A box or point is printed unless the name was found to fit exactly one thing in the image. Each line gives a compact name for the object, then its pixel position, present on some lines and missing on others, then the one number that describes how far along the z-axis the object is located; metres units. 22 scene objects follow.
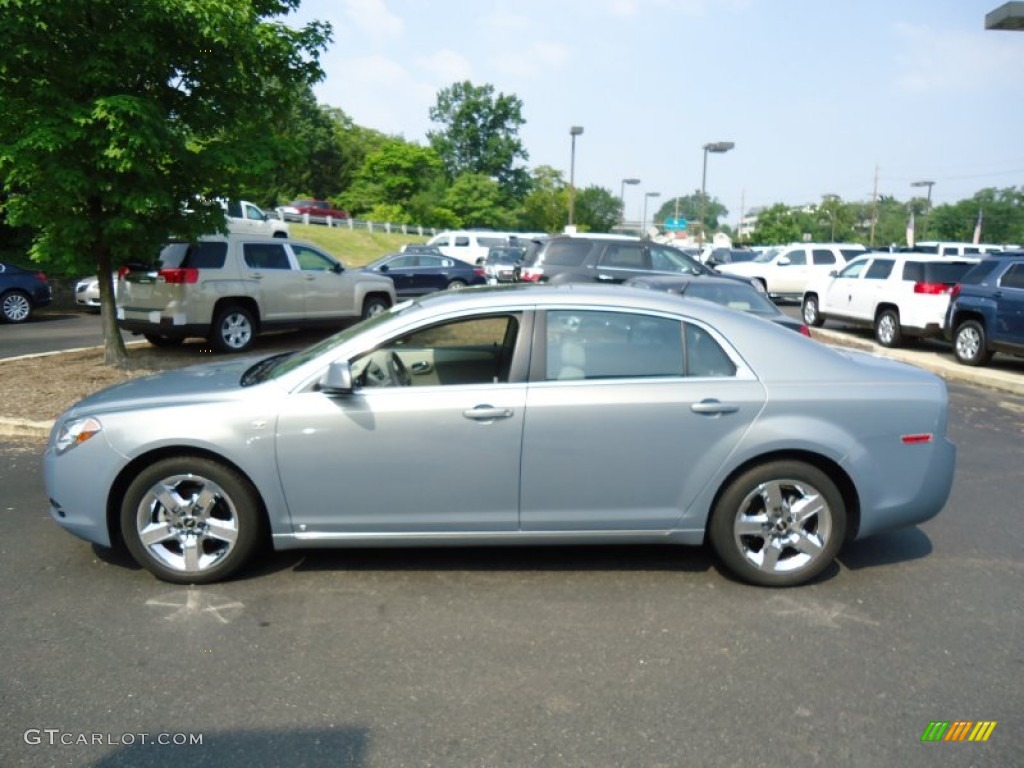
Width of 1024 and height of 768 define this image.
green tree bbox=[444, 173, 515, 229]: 71.56
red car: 55.27
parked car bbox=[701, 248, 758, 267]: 33.41
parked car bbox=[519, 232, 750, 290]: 15.32
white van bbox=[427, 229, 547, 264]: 32.25
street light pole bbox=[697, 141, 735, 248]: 34.66
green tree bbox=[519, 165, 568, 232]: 84.50
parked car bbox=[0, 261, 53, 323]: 16.78
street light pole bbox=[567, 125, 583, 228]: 37.70
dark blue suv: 11.91
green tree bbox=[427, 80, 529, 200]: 90.56
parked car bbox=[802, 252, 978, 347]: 14.43
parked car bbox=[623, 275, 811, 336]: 10.09
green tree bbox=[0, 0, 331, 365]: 8.34
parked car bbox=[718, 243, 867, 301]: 24.67
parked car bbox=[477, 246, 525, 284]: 24.48
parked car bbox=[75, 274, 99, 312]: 18.03
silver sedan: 4.14
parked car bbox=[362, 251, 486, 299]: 20.67
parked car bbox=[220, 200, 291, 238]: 28.48
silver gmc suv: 11.23
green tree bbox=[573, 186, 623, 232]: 89.94
